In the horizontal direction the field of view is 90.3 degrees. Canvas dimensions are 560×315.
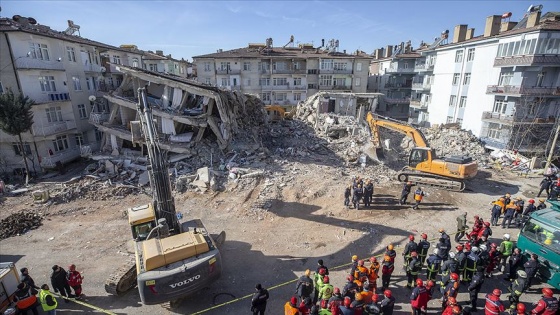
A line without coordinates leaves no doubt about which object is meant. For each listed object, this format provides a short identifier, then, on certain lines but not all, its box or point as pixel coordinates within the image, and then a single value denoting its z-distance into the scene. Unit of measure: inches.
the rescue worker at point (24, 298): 310.5
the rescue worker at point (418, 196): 586.6
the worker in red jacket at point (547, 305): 282.2
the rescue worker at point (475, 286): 323.0
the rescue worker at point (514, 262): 369.1
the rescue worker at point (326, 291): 310.9
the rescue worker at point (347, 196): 594.5
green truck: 344.8
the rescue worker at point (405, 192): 594.5
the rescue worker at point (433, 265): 362.0
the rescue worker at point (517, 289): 320.9
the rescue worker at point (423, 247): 385.4
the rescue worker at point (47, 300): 308.7
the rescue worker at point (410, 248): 378.9
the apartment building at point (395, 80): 1734.4
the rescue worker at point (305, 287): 325.1
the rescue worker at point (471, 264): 354.9
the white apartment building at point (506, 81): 970.1
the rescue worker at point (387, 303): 294.5
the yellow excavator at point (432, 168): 655.1
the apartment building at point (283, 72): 1571.1
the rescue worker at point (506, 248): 390.3
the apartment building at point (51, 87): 795.4
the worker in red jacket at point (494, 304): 278.8
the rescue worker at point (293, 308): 274.2
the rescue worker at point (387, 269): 359.3
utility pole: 779.7
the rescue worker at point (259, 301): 306.3
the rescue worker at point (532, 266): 339.6
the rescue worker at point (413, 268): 355.3
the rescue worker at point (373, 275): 341.7
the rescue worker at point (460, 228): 476.1
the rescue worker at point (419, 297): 305.9
